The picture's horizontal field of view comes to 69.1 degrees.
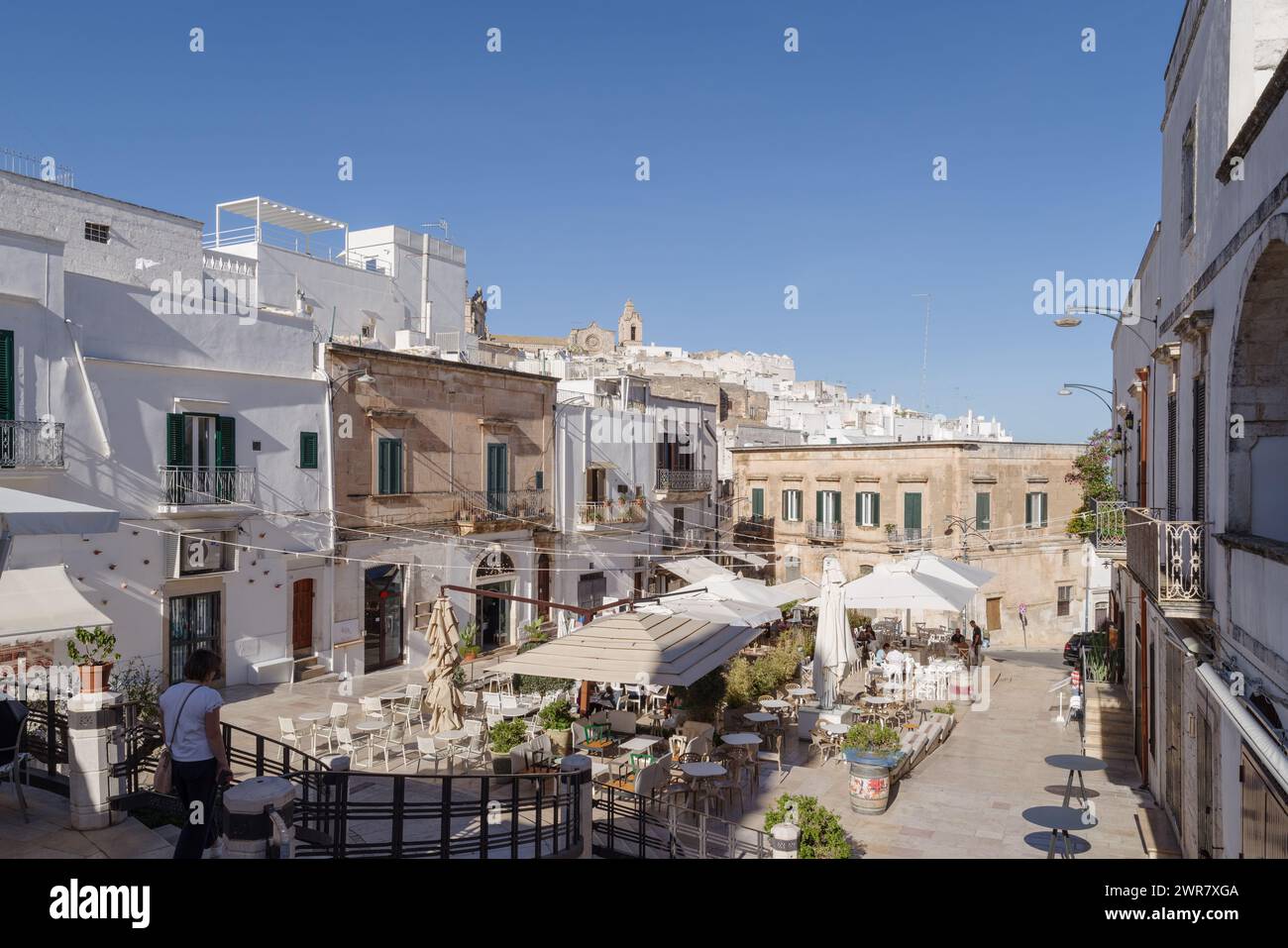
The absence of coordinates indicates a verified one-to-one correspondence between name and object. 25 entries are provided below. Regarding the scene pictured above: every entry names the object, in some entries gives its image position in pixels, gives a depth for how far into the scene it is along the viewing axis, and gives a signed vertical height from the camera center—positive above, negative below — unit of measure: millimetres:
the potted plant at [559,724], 14352 -3936
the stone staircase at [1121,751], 12048 -4911
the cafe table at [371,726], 15094 -4225
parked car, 25738 -4858
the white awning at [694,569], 25234 -2519
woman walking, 6395 -1818
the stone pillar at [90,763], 7953 -2454
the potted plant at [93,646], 14547 -2861
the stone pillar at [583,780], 8109 -2633
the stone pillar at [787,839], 8086 -3124
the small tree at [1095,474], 24547 +198
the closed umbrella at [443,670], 15031 -3138
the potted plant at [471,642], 23391 -4306
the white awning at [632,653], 11922 -2370
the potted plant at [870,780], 12852 -4153
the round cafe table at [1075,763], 10664 -3266
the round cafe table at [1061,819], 8820 -3249
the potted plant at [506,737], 13359 -3752
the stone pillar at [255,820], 5656 -2102
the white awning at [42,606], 11531 -1686
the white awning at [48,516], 6312 -286
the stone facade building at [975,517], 34500 -1443
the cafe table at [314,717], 14967 -3961
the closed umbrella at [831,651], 17766 -3280
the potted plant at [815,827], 9055 -3488
